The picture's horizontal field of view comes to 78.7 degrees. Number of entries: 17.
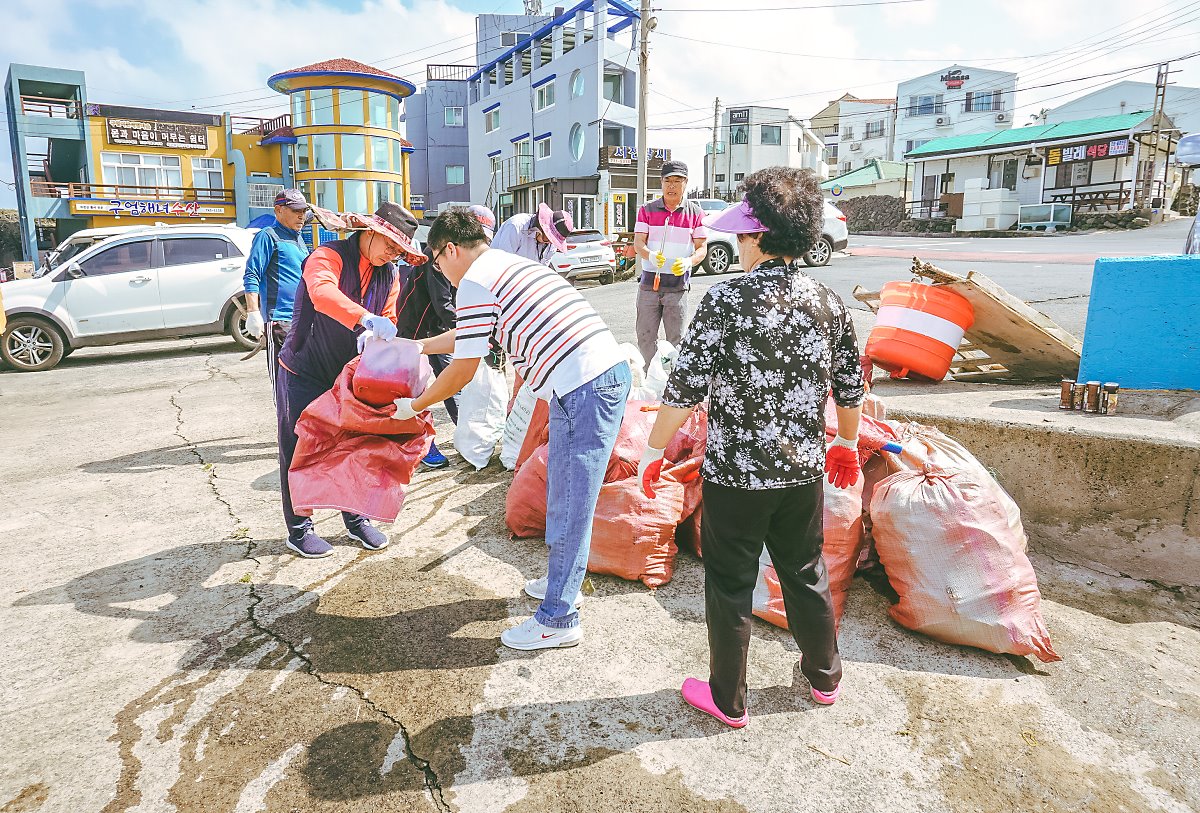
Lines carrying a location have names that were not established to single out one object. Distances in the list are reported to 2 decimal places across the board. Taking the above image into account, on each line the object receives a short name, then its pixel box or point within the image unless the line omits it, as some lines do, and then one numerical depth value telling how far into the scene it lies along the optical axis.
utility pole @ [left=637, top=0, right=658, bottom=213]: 17.33
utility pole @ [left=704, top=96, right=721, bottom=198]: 41.41
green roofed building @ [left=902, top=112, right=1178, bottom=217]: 29.19
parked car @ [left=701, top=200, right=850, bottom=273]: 14.15
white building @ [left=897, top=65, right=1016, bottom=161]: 44.44
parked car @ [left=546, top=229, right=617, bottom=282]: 15.34
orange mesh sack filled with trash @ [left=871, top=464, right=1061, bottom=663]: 2.60
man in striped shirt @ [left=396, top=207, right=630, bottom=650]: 2.51
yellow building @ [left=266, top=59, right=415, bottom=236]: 28.14
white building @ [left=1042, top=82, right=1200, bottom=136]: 36.19
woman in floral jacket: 2.07
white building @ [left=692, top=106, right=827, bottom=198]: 43.31
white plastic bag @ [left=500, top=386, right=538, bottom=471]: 4.33
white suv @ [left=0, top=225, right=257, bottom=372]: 8.78
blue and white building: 26.52
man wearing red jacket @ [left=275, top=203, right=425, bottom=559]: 3.12
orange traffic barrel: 4.37
